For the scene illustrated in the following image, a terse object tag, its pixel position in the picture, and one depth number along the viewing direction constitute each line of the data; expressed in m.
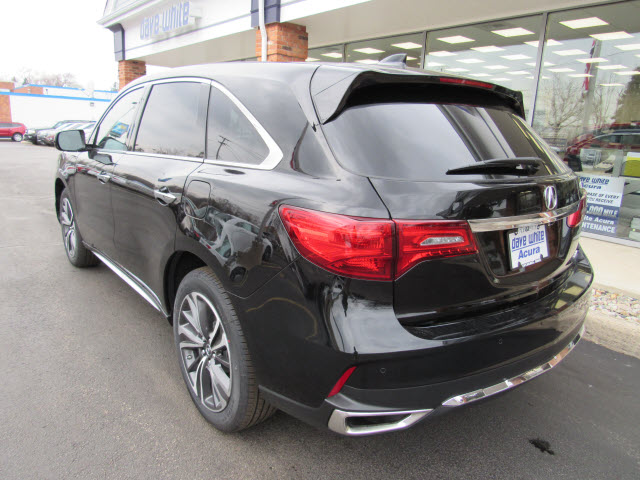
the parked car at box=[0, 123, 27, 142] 32.31
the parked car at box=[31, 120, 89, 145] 28.42
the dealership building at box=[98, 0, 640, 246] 5.93
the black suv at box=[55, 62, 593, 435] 1.51
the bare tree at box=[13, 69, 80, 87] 84.59
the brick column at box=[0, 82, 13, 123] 39.99
